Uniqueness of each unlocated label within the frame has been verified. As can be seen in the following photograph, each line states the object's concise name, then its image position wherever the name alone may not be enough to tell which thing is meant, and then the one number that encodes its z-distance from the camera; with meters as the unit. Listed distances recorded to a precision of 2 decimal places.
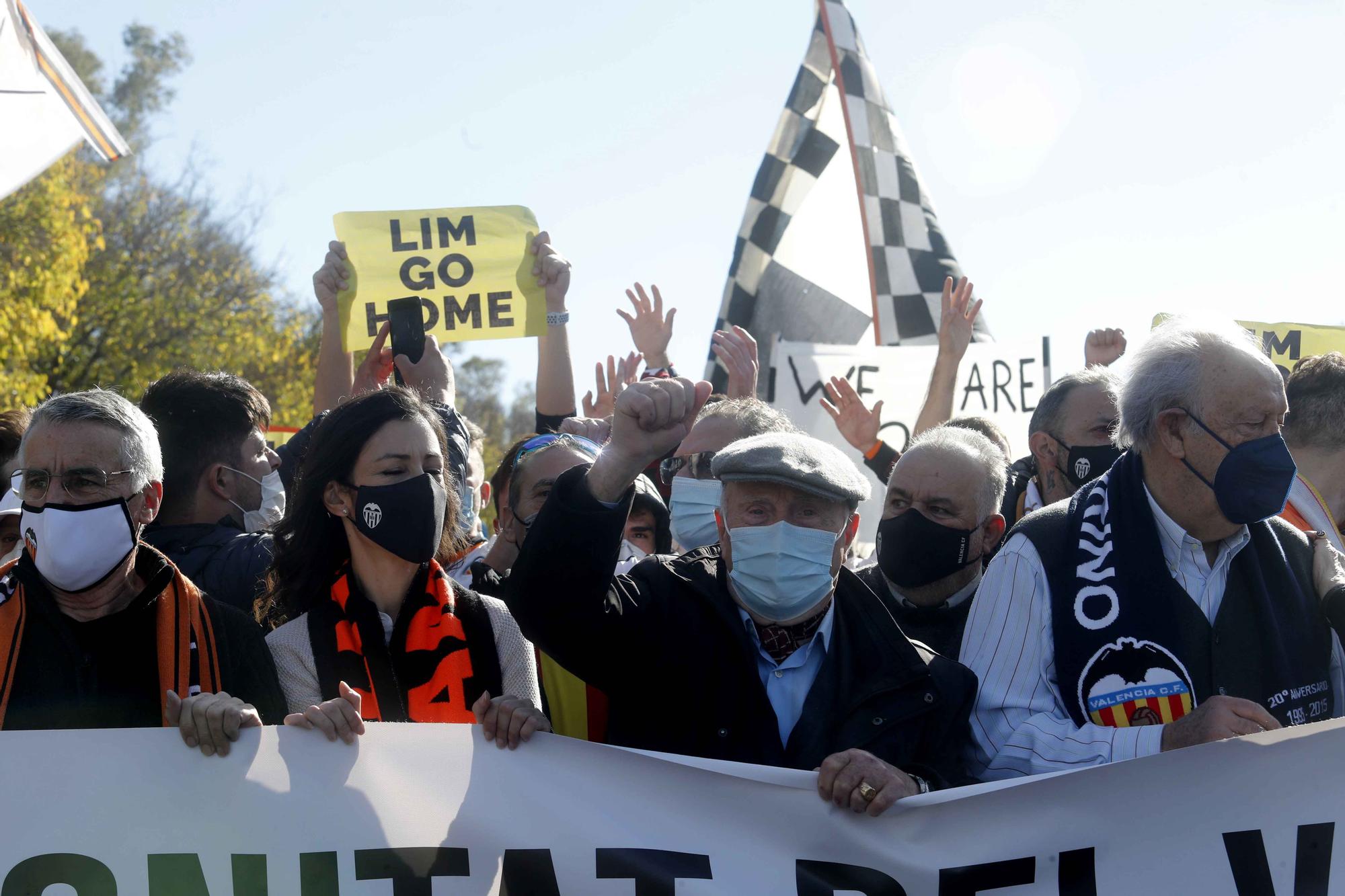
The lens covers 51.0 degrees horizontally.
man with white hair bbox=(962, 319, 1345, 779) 2.95
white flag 6.37
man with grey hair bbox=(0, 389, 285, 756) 2.95
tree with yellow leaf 19.39
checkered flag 7.63
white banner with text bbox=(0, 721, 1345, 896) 2.79
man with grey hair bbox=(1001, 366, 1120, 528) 4.50
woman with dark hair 3.21
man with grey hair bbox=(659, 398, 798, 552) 4.22
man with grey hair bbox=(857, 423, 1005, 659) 3.69
